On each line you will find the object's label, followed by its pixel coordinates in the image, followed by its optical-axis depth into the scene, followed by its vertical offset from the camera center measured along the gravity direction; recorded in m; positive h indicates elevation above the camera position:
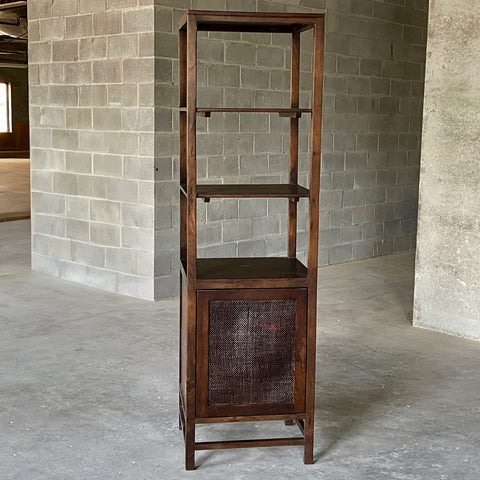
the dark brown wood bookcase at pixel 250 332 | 3.01 -0.79
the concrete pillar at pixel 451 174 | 4.80 -0.28
